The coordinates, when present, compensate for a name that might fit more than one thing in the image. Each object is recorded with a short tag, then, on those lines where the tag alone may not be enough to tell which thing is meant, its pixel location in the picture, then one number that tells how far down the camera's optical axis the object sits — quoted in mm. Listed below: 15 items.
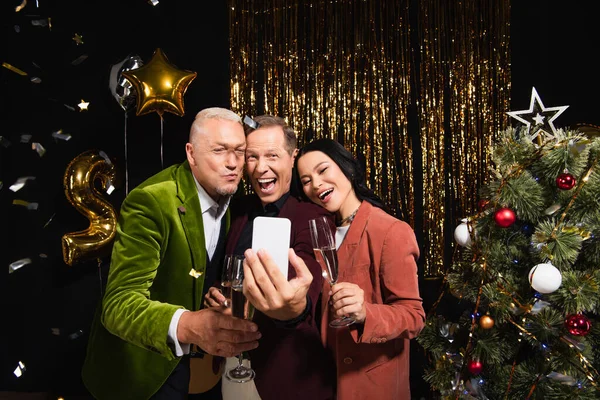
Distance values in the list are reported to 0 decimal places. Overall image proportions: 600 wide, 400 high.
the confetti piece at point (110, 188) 3119
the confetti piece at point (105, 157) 3088
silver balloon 2867
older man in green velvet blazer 1751
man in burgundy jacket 1931
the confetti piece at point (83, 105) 3364
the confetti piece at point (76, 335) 3422
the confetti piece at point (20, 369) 3508
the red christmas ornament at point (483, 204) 2237
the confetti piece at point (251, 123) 2256
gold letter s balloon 2896
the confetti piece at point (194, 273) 2049
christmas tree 2002
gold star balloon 2740
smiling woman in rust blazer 1930
